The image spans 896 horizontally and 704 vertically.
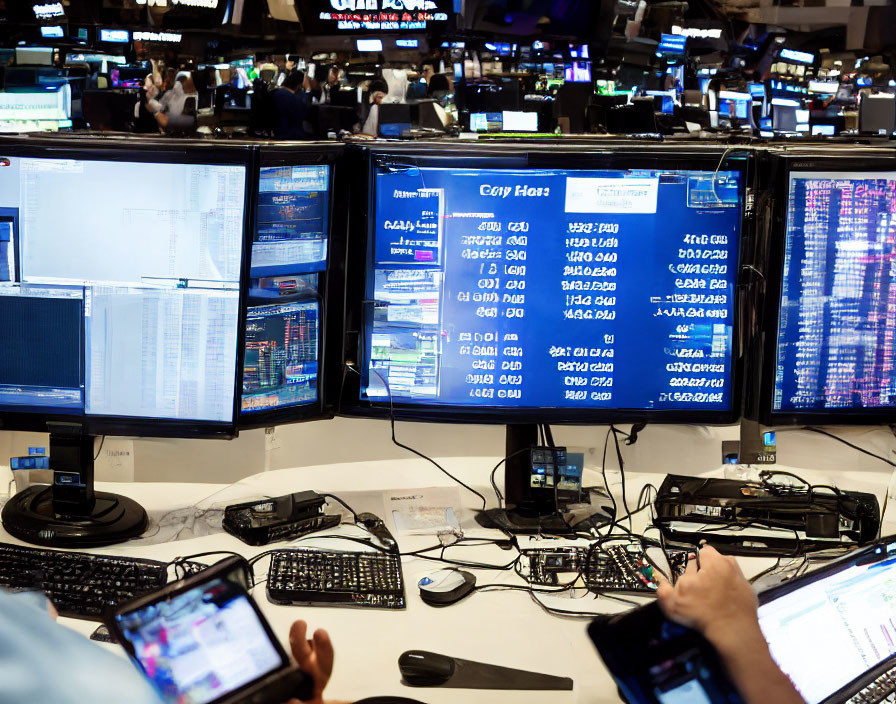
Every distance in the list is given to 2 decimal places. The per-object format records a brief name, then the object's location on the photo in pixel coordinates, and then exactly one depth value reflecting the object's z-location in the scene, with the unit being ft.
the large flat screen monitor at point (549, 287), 5.32
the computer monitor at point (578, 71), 44.78
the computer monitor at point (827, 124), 30.42
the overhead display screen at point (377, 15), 31.96
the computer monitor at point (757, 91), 35.12
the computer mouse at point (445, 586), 4.76
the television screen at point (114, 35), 42.27
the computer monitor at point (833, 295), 5.33
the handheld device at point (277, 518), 5.40
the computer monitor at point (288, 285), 5.26
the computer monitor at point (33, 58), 24.10
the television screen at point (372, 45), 43.19
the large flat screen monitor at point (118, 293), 5.03
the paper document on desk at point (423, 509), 5.67
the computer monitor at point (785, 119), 29.25
